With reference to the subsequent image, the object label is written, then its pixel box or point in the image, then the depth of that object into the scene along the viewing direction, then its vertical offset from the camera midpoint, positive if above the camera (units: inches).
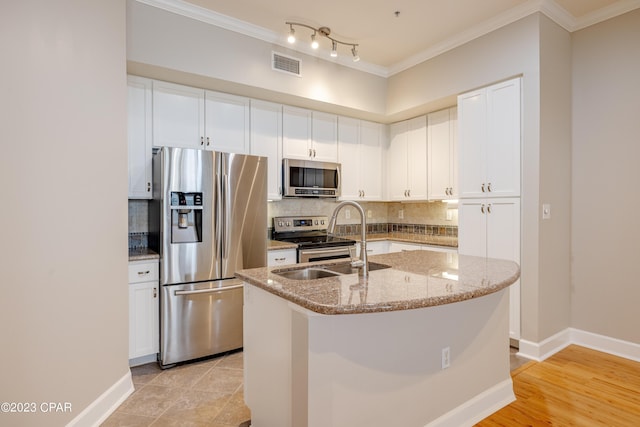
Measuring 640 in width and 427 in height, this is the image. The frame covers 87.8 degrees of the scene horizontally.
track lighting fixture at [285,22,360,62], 119.6 +67.2
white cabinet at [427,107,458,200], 148.1 +26.1
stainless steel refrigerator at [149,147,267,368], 105.0 -10.4
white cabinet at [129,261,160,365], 102.4 -30.8
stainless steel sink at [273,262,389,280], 76.1 -14.0
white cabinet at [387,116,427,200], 161.5 +25.9
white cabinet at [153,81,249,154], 116.6 +34.7
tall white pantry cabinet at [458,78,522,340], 115.3 +13.7
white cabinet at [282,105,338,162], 146.0 +35.3
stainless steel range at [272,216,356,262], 133.5 -11.9
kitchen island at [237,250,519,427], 53.0 -25.4
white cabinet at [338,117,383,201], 163.9 +27.3
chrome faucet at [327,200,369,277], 67.5 -6.1
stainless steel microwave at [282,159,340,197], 143.1 +14.9
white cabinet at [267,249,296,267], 127.6 -17.6
